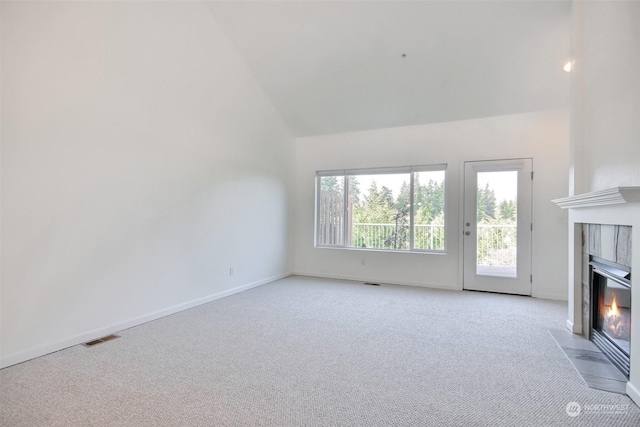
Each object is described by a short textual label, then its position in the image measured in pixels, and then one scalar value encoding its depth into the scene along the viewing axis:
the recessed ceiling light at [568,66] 3.26
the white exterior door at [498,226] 4.68
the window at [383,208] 5.30
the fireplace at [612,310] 2.35
